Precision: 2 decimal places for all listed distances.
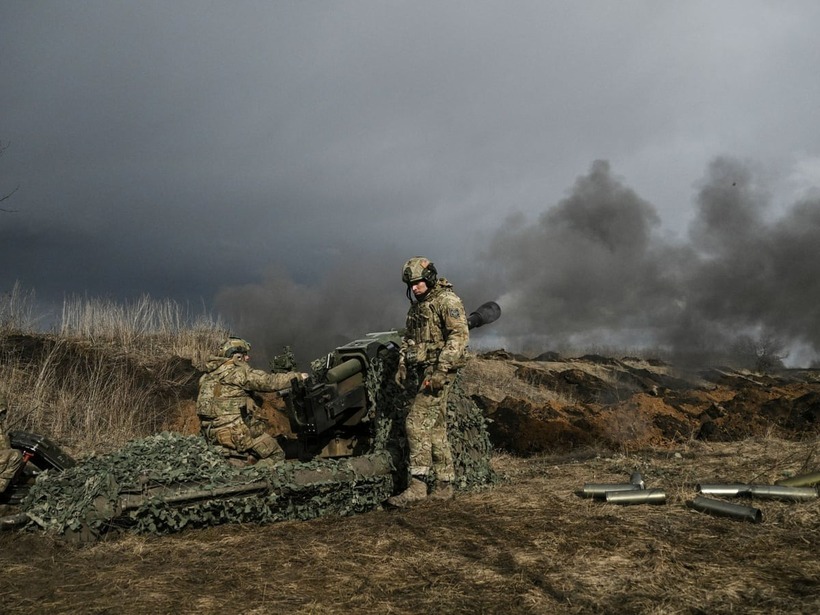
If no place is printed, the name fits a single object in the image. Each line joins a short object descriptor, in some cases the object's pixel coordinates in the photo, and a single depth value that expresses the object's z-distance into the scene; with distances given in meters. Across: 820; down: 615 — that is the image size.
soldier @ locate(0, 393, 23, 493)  6.57
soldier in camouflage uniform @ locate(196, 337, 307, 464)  8.15
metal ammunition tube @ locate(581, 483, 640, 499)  6.87
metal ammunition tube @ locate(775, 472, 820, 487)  6.53
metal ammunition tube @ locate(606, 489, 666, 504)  6.48
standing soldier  7.08
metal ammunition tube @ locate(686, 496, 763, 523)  5.69
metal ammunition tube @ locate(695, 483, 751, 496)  6.52
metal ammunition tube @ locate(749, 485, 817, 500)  6.15
